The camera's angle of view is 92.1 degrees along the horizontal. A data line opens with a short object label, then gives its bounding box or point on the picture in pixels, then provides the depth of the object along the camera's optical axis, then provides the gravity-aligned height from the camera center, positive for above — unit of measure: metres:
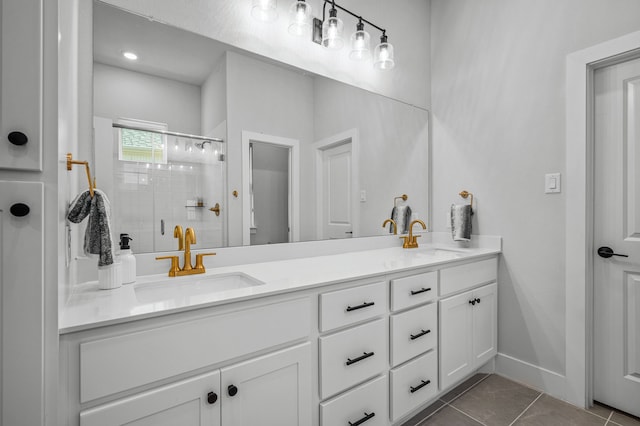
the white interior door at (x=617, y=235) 1.63 -0.13
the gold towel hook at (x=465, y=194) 2.26 +0.13
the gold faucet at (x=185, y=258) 1.30 -0.20
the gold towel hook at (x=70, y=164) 0.90 +0.15
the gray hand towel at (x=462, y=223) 2.15 -0.08
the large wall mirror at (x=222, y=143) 1.27 +0.35
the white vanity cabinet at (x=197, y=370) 0.77 -0.46
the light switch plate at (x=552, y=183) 1.82 +0.17
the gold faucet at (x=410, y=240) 2.21 -0.21
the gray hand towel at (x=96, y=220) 0.94 -0.02
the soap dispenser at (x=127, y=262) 1.14 -0.18
